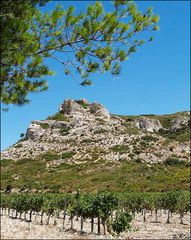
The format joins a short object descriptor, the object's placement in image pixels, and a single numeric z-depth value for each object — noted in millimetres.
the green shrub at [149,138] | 130375
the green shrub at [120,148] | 119875
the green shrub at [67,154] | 119431
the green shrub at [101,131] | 138125
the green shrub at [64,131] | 139375
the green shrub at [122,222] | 33906
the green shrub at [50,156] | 119512
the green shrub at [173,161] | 110306
